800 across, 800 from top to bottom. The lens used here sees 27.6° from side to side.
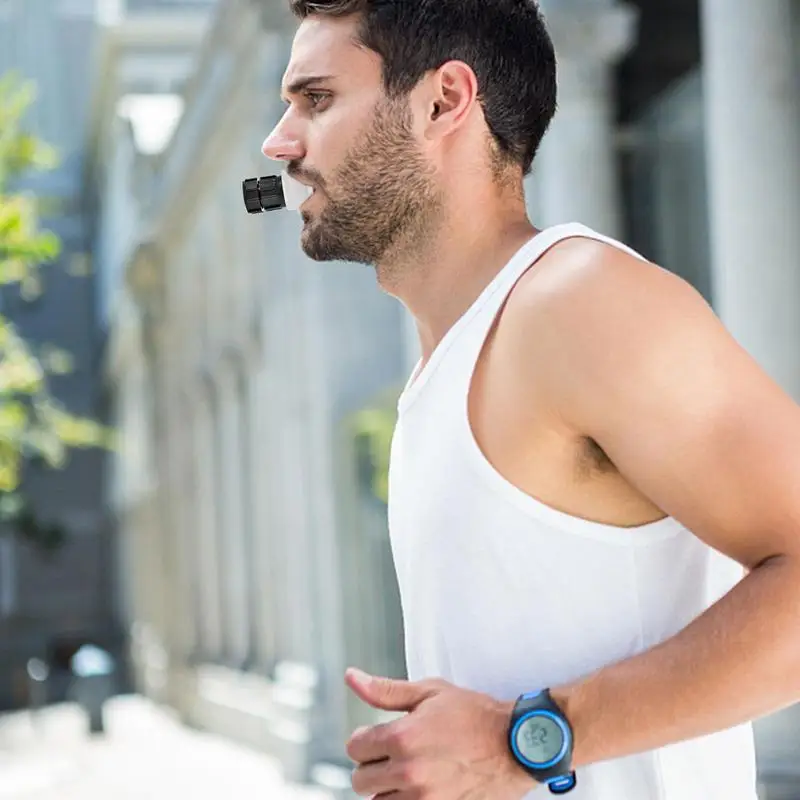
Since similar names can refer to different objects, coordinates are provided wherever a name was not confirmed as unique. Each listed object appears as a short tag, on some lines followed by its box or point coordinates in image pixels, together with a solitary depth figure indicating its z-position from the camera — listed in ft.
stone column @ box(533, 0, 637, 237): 35.14
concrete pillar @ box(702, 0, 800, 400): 27.02
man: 5.31
